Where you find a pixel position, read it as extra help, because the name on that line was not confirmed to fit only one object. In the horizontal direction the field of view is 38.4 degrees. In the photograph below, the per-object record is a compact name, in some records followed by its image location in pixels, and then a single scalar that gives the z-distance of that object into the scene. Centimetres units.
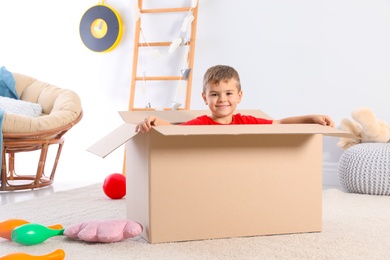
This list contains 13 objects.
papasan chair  284
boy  178
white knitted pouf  262
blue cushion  330
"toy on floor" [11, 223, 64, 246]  153
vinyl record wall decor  370
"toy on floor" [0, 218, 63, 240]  159
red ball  245
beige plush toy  274
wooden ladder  345
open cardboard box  154
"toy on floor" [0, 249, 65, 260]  128
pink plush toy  153
